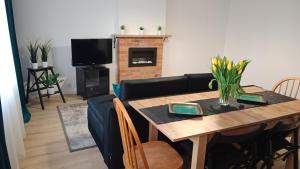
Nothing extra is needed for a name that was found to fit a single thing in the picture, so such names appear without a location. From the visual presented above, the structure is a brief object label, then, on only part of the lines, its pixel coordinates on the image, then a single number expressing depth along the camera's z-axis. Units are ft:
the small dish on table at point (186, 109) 5.75
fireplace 15.78
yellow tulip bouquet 6.06
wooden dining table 4.96
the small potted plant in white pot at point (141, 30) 15.85
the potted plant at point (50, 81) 13.08
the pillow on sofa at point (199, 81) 8.66
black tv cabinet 13.91
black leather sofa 6.72
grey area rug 8.93
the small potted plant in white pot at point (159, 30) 16.47
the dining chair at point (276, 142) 5.75
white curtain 6.85
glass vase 6.25
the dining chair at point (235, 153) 5.25
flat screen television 13.78
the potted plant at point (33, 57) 12.25
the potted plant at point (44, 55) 12.84
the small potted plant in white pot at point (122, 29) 15.27
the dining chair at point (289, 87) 13.67
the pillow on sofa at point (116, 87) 13.65
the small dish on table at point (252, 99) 6.73
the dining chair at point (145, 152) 4.96
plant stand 12.35
